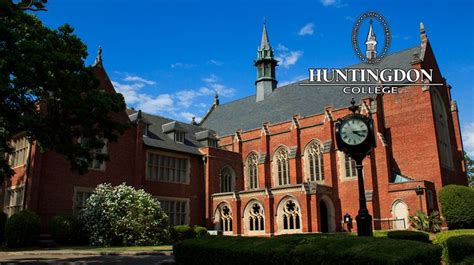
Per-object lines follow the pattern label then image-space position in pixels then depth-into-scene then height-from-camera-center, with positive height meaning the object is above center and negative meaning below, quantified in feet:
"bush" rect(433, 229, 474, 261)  39.22 -1.48
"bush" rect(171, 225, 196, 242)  95.43 -1.02
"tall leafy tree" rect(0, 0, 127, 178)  41.32 +14.62
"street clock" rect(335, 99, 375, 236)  37.47 +7.84
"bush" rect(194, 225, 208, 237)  100.17 -0.64
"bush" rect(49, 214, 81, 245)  77.66 +0.01
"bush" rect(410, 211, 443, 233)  88.58 +0.55
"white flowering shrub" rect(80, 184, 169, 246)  78.84 +1.92
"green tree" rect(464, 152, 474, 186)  212.33 +27.78
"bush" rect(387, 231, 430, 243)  45.24 -1.10
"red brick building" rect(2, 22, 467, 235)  89.45 +14.60
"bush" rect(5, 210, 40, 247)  73.31 +0.09
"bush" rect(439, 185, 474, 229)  90.68 +3.93
